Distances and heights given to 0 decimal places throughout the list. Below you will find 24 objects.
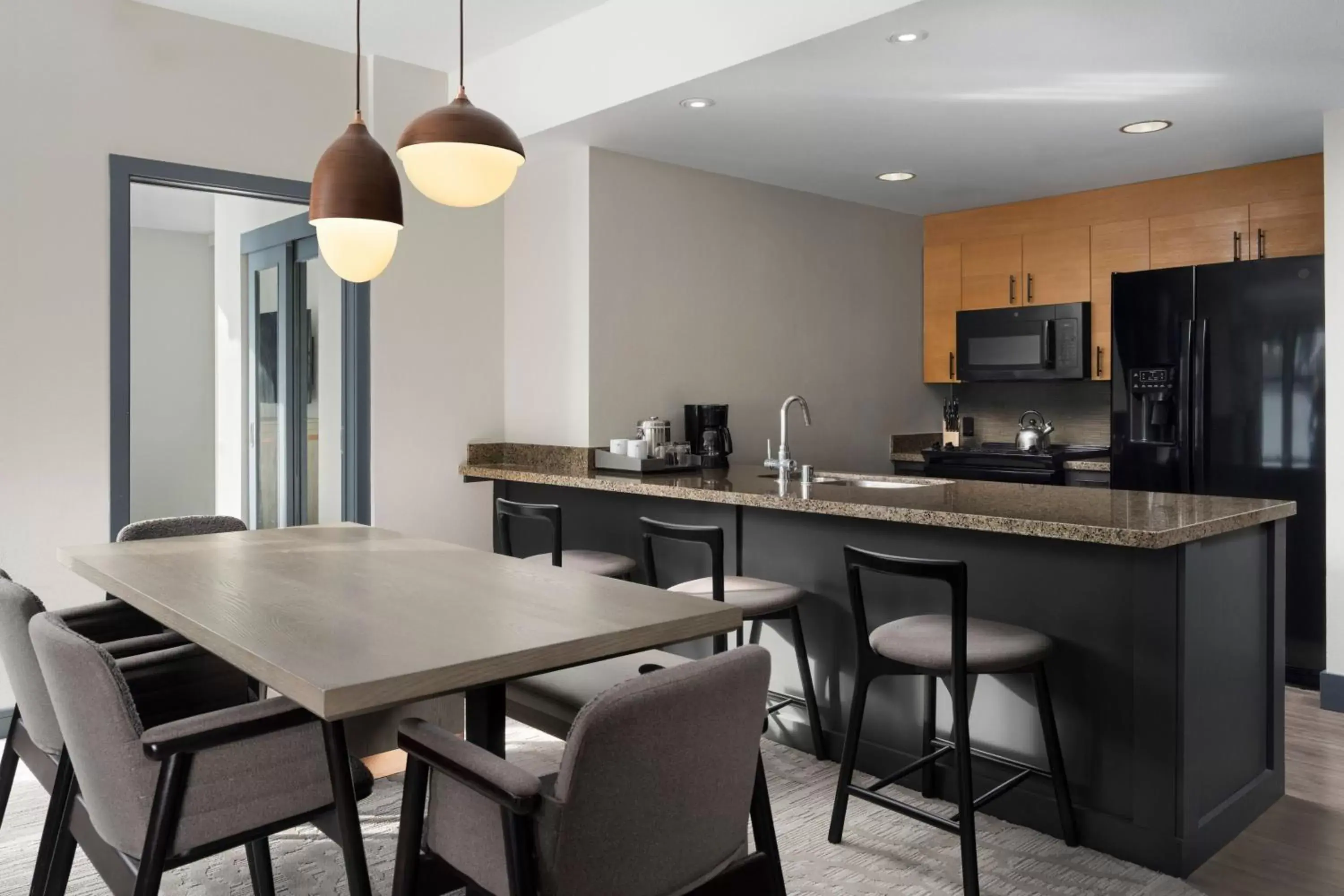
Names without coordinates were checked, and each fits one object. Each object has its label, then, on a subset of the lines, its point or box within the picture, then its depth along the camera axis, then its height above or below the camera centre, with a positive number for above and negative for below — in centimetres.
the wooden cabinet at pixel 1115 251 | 486 +90
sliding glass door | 469 +25
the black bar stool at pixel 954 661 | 233 -56
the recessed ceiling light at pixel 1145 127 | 387 +120
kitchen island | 243 -54
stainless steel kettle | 534 +0
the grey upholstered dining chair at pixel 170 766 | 156 -56
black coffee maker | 442 -1
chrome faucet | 371 -11
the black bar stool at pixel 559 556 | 333 -45
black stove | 491 -16
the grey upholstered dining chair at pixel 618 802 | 133 -54
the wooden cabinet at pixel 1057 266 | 509 +87
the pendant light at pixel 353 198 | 228 +54
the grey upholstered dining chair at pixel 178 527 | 292 -30
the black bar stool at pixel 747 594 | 290 -50
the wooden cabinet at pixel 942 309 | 572 +71
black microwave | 507 +47
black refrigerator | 389 +16
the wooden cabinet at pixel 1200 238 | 452 +91
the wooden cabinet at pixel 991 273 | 539 +88
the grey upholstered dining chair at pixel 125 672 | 189 -54
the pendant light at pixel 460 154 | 219 +63
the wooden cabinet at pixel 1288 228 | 428 +90
